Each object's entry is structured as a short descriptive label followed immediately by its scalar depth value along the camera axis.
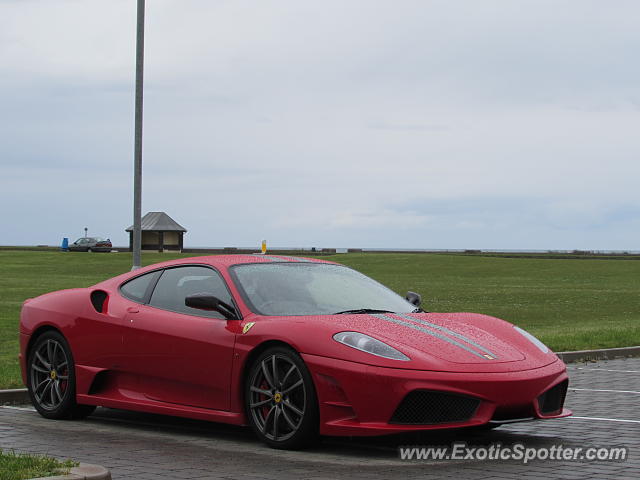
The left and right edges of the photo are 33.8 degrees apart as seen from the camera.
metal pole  15.52
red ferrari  6.95
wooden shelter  92.06
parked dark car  95.62
